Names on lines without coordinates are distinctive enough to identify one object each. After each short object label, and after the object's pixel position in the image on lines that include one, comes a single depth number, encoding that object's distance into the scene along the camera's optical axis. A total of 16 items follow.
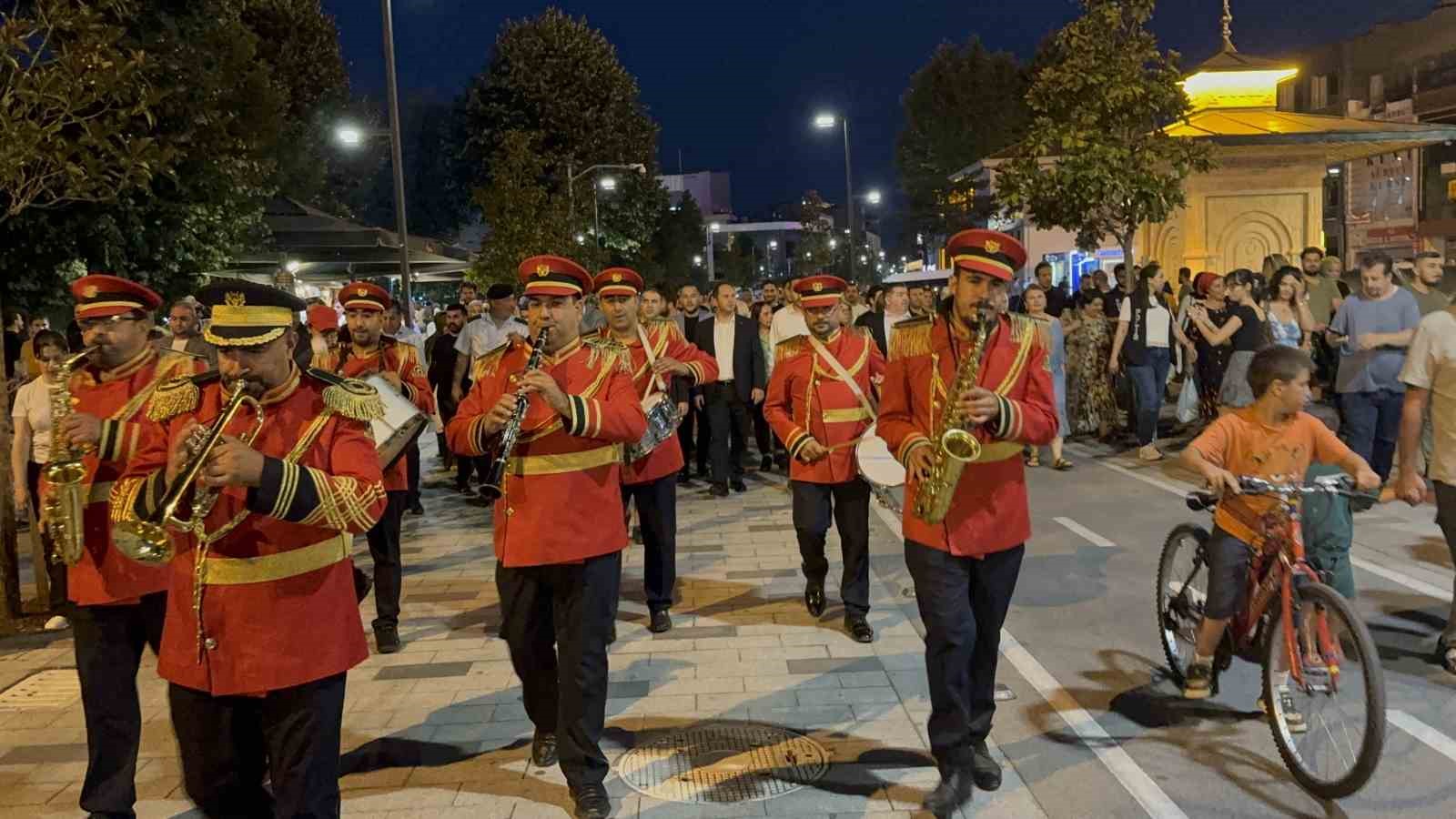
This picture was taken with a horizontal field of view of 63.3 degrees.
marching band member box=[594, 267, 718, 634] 7.46
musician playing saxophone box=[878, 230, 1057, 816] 4.48
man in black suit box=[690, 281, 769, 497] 12.37
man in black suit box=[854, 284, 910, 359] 12.45
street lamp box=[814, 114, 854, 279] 33.47
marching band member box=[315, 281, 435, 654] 7.09
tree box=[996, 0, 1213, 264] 16.39
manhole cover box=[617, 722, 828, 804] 4.93
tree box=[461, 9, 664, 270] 44.47
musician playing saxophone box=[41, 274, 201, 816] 4.37
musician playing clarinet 4.63
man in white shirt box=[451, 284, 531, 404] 10.98
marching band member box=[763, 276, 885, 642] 7.15
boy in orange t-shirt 5.12
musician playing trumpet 3.42
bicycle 4.37
